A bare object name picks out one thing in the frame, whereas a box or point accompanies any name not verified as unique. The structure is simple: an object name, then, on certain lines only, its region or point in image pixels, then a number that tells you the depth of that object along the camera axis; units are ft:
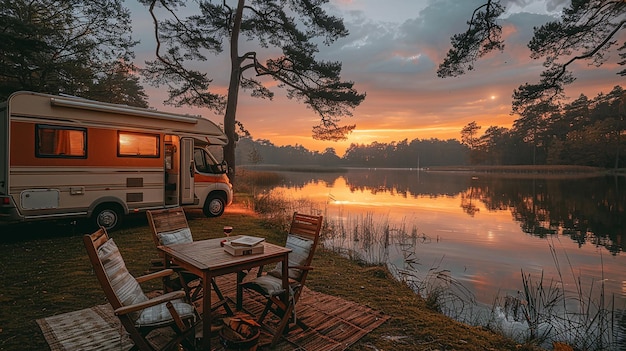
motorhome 18.86
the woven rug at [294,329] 8.87
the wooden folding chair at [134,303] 6.73
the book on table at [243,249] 9.10
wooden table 8.02
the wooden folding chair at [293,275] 9.23
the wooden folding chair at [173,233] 10.64
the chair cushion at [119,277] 7.27
